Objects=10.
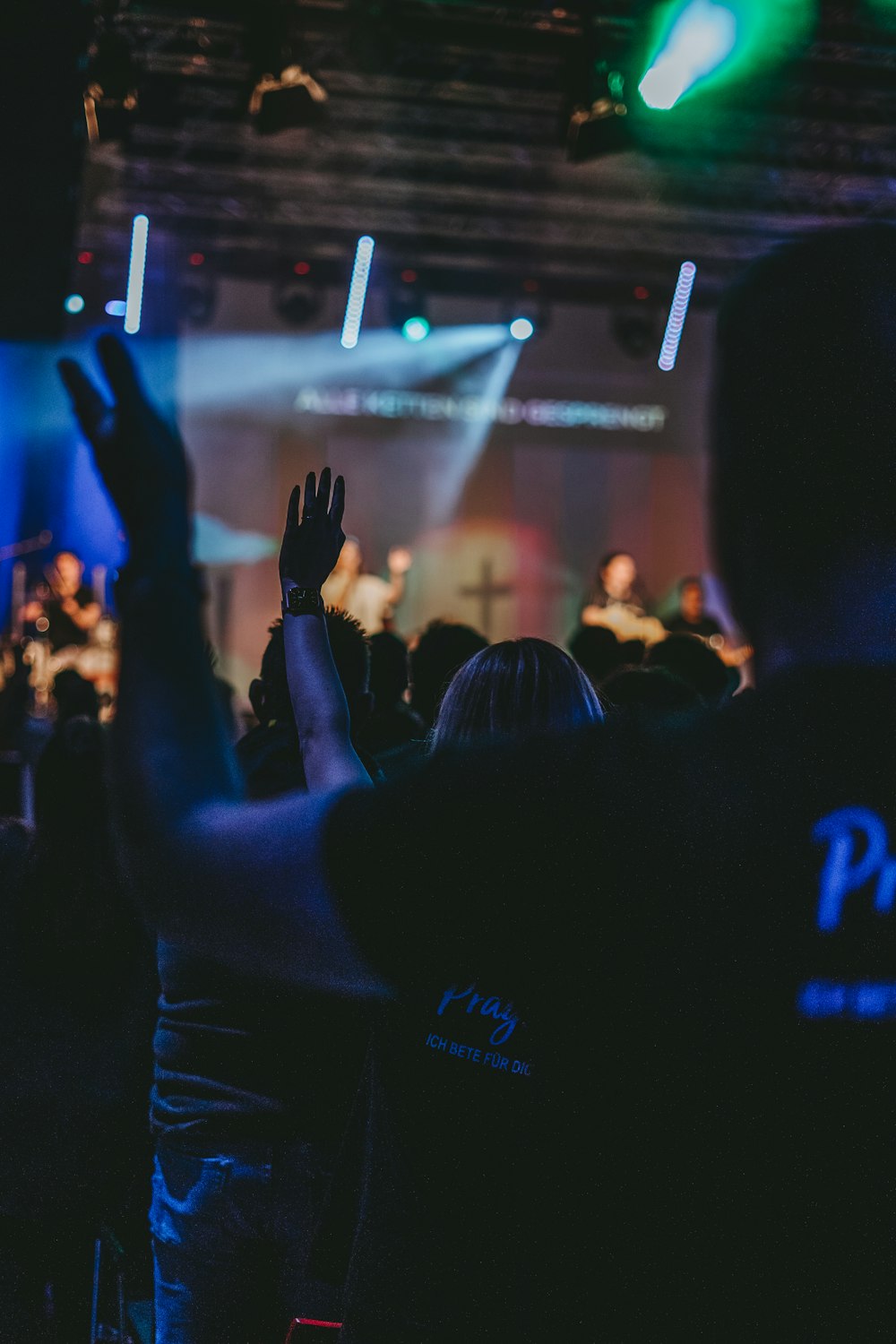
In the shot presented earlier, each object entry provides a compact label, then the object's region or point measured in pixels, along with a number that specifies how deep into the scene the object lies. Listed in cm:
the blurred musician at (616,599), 962
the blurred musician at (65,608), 1005
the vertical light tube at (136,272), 1071
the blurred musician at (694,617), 909
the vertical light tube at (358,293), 1108
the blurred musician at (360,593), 1066
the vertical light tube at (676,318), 1137
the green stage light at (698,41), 656
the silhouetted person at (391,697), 302
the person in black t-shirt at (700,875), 72
